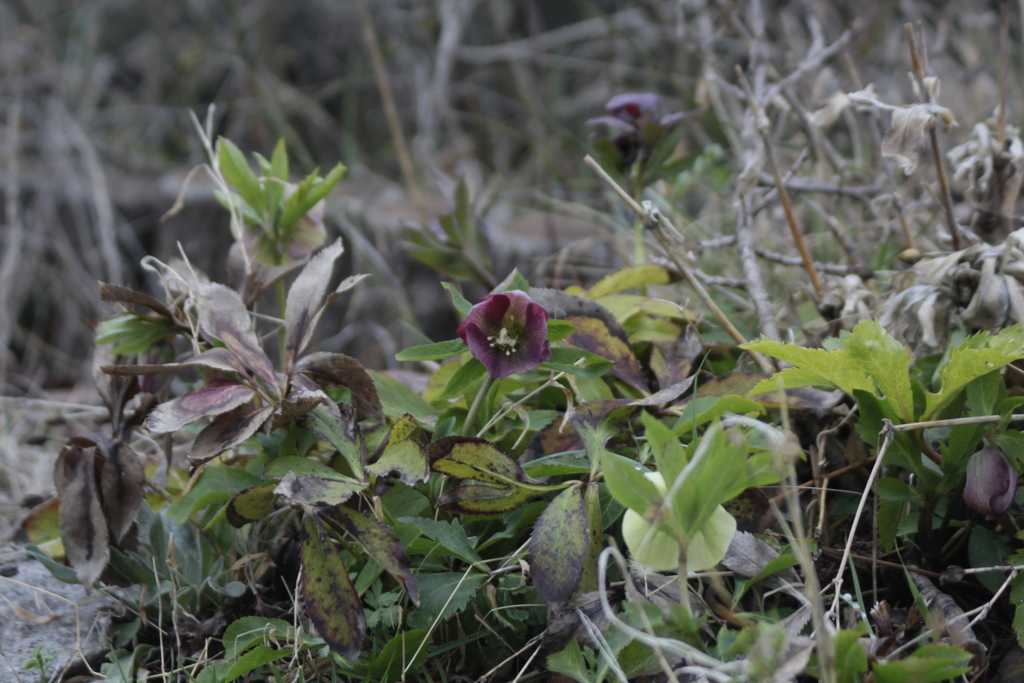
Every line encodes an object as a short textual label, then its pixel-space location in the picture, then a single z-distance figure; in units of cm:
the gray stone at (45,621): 210
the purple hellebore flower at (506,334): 202
